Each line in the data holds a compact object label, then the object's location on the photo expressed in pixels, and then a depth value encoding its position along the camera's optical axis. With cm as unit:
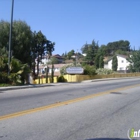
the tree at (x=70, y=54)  13775
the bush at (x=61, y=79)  3174
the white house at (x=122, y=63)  8425
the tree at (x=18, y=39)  3303
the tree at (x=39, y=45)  4891
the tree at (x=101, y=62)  7865
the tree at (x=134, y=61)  6538
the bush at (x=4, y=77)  1942
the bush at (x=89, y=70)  3750
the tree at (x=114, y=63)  8178
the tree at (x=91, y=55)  9275
